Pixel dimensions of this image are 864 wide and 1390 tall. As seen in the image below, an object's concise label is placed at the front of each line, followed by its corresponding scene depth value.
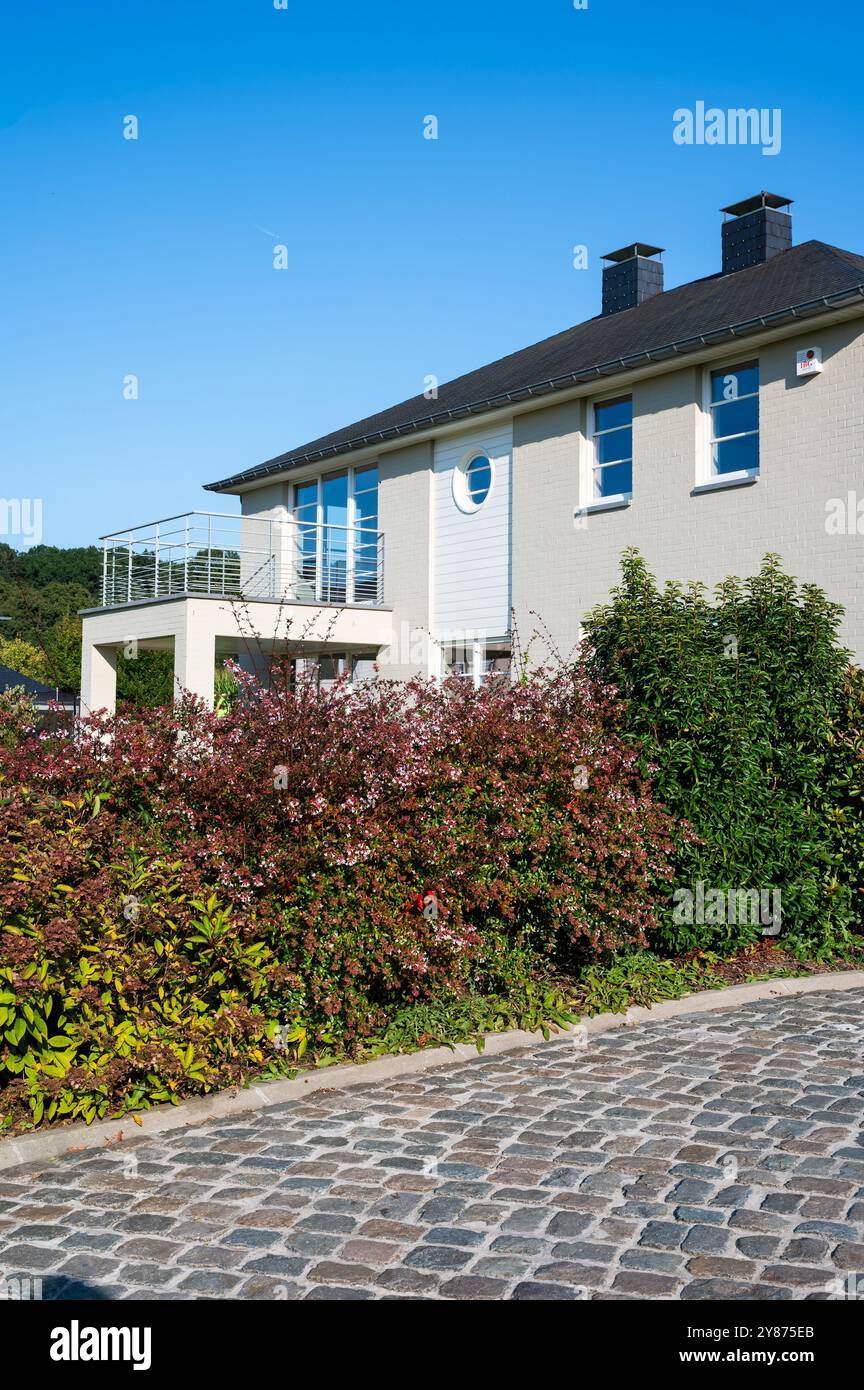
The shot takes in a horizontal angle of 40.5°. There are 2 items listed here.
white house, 14.53
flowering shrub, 5.56
